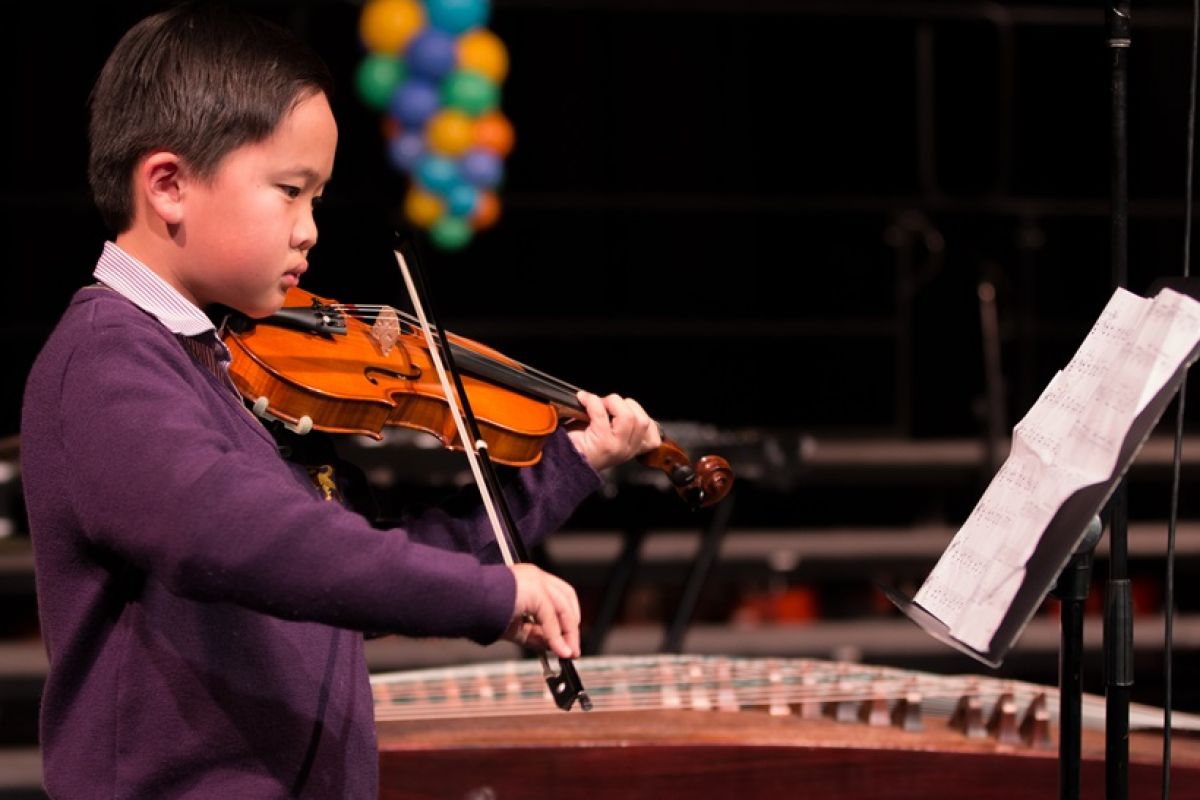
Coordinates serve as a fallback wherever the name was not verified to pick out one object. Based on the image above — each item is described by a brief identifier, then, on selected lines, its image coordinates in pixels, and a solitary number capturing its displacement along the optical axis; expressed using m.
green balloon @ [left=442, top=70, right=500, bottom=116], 7.67
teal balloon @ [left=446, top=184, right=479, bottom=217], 7.87
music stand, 2.64
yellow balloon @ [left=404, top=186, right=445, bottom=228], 7.91
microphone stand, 2.88
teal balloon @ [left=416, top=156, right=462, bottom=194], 7.79
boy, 2.28
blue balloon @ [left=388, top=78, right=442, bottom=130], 7.70
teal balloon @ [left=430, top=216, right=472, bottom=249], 7.92
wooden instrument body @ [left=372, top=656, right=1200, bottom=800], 3.93
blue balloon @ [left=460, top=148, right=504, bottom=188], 7.84
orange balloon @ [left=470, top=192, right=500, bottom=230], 8.00
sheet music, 2.69
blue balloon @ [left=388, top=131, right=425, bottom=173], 7.80
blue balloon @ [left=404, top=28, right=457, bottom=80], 7.58
